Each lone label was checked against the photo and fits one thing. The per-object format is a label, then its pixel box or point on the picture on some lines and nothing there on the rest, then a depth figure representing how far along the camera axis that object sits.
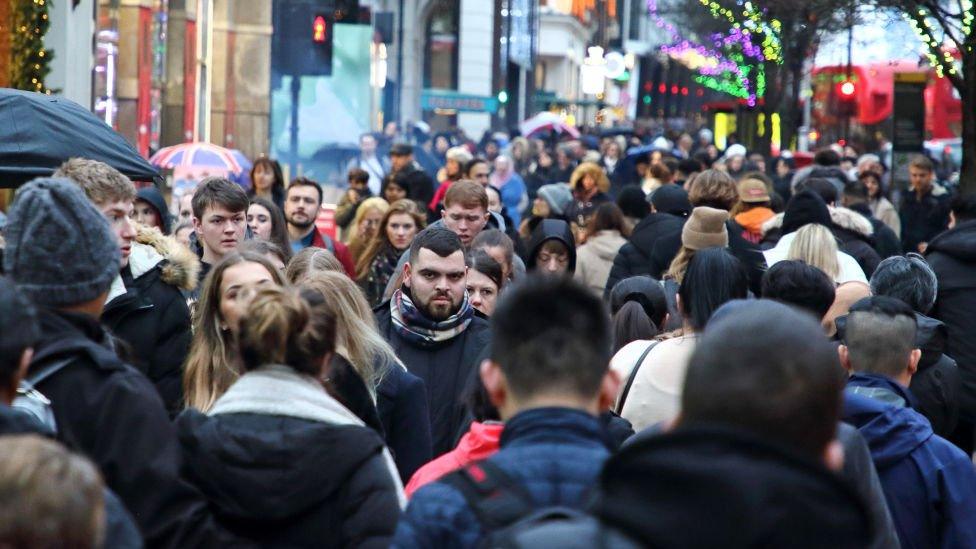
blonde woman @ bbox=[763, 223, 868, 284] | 17.55
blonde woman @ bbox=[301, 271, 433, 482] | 11.16
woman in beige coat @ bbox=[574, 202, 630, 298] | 24.17
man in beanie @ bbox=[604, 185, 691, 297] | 22.75
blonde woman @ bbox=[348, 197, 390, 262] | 25.08
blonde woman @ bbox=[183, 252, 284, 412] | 10.26
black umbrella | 14.50
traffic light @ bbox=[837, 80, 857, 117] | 75.00
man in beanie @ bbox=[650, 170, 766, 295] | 21.91
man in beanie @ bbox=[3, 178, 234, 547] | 7.59
